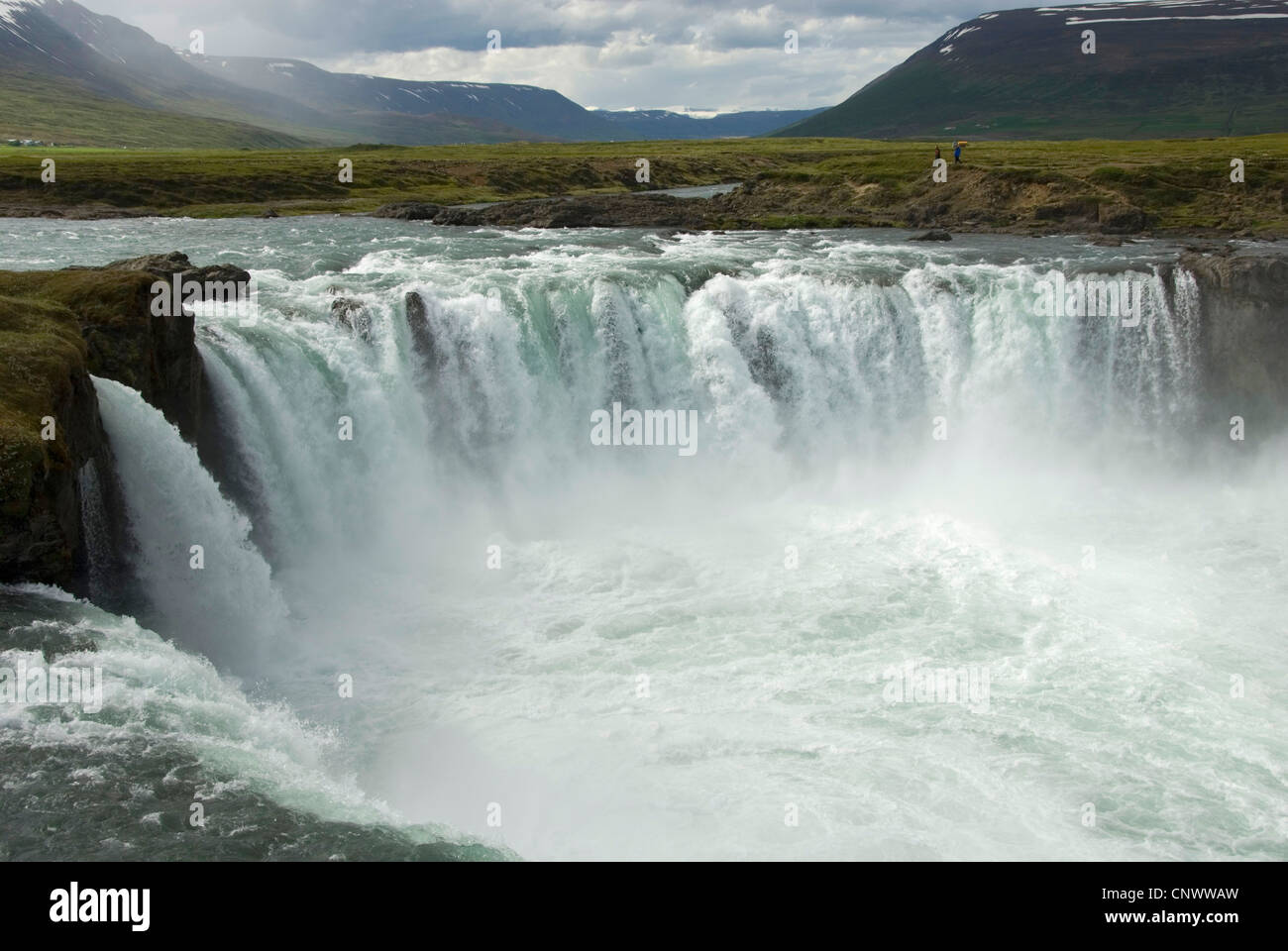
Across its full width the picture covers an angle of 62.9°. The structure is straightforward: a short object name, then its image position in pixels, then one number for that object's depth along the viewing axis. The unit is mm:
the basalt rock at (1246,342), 32469
